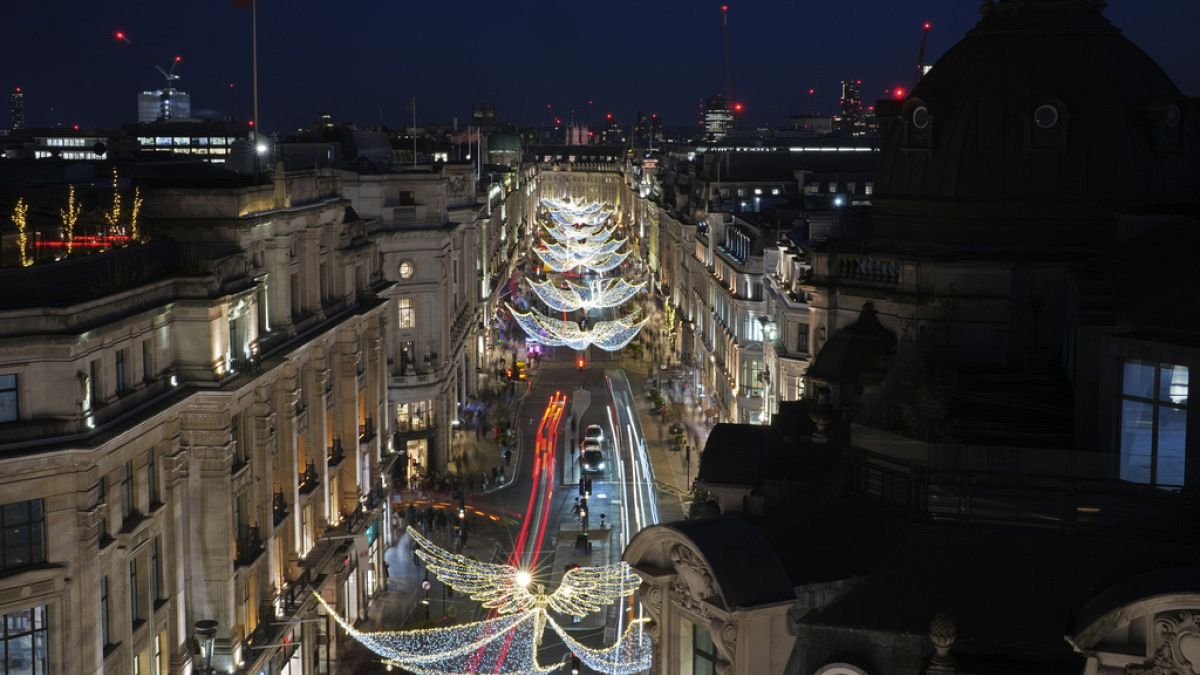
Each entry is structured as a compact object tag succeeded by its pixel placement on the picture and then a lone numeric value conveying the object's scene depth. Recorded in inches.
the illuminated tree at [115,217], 1758.1
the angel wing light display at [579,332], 4958.2
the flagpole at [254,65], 2157.7
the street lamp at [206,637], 1752.0
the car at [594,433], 3791.8
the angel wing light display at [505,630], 2129.7
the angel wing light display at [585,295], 6215.6
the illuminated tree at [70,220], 1664.6
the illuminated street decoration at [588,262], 7455.7
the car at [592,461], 3651.6
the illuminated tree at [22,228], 1507.1
